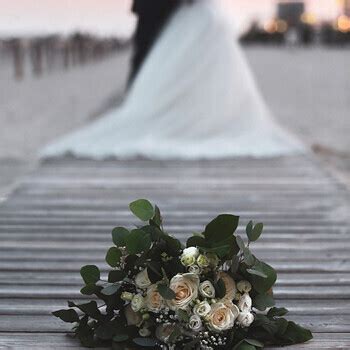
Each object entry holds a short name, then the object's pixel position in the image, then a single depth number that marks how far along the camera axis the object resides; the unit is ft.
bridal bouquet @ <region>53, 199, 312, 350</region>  7.20
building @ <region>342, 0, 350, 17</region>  201.51
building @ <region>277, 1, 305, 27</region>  231.07
